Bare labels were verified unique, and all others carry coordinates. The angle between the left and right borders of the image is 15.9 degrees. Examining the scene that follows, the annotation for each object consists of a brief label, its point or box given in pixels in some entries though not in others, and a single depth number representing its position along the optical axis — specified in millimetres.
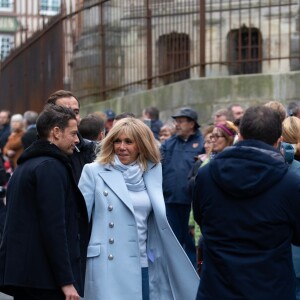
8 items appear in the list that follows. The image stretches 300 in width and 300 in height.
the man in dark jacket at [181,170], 11888
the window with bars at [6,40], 39594
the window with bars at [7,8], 42981
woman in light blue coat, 7375
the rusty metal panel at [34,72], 20250
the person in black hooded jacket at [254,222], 6027
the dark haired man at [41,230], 6551
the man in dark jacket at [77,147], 7945
